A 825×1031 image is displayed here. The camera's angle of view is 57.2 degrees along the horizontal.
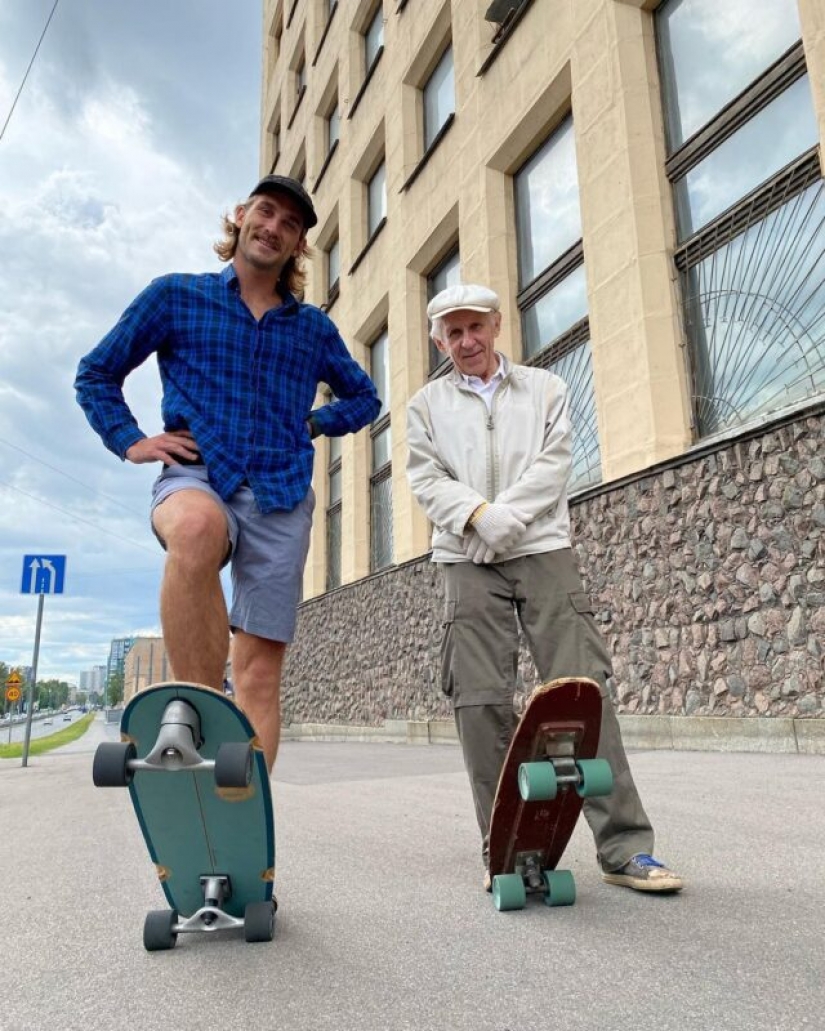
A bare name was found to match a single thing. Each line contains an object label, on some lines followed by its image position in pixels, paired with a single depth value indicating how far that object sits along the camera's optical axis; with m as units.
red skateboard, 1.77
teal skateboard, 1.53
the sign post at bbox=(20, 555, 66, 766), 11.20
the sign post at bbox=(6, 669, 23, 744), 18.53
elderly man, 2.11
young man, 1.89
